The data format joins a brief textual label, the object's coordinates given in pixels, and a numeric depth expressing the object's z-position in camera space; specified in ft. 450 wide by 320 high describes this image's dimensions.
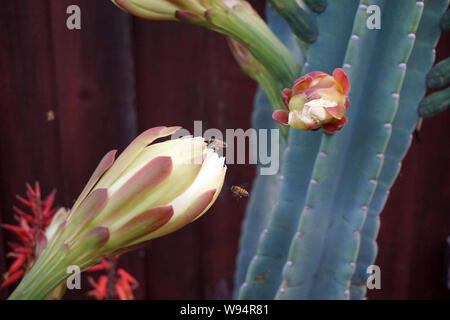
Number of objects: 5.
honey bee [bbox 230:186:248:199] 2.91
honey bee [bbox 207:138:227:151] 2.69
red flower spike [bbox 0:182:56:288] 3.17
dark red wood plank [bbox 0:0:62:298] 3.71
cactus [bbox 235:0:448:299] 2.98
